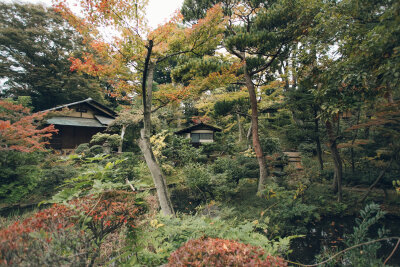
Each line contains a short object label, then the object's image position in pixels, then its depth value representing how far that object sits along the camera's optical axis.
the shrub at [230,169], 7.29
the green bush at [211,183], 6.47
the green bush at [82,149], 10.35
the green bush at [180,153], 11.05
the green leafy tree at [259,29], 5.29
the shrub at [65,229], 1.29
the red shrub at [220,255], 1.39
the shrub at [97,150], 11.60
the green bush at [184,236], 2.10
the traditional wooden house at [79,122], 13.05
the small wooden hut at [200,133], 15.64
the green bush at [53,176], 6.90
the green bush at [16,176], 5.86
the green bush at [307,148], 11.61
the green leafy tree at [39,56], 16.67
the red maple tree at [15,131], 5.73
